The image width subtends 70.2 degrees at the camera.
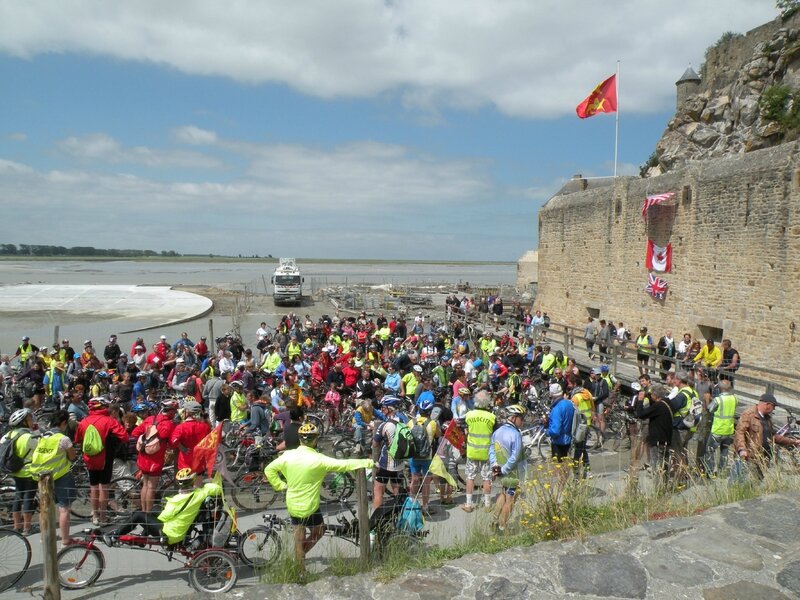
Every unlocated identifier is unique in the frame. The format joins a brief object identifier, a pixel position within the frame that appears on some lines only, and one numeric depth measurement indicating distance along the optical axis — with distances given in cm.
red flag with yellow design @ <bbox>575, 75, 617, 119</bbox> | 1972
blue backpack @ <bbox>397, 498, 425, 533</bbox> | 498
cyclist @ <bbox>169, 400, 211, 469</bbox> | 644
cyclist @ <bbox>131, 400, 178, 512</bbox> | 636
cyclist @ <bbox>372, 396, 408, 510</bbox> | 670
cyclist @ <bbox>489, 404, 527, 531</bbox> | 644
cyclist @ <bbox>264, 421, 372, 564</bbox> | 488
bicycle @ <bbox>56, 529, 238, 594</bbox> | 486
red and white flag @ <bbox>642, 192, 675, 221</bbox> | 1609
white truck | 3809
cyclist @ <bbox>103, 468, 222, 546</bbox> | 494
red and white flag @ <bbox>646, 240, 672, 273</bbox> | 1631
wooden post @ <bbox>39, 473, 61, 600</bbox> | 393
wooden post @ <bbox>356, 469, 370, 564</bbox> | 439
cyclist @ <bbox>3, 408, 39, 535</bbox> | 568
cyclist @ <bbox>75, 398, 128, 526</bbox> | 643
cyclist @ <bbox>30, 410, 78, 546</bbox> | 559
